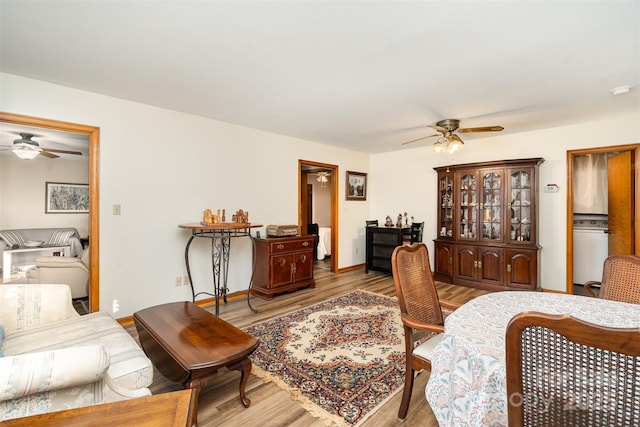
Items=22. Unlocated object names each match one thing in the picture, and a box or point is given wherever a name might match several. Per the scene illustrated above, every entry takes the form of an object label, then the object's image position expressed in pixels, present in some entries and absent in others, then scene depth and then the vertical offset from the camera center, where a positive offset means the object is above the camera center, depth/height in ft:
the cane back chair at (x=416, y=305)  5.48 -1.88
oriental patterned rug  6.41 -3.98
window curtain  16.08 +1.78
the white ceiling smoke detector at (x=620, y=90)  9.14 +3.99
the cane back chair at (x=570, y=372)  2.19 -1.29
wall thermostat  14.08 +1.32
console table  10.49 -1.31
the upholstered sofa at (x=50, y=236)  17.58 -1.39
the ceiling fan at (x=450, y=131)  11.34 +3.31
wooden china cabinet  13.94 -0.52
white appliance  15.03 -1.94
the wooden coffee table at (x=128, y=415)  2.44 -1.74
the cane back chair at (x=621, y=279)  6.07 -1.37
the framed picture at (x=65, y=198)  19.69 +1.16
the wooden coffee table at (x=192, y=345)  5.55 -2.75
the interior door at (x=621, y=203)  12.90 +0.59
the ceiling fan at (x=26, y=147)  13.97 +3.23
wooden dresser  13.46 -2.42
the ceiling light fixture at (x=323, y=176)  23.75 +3.34
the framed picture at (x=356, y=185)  19.43 +2.00
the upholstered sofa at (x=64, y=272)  11.91 -2.40
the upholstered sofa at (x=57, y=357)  3.06 -2.17
